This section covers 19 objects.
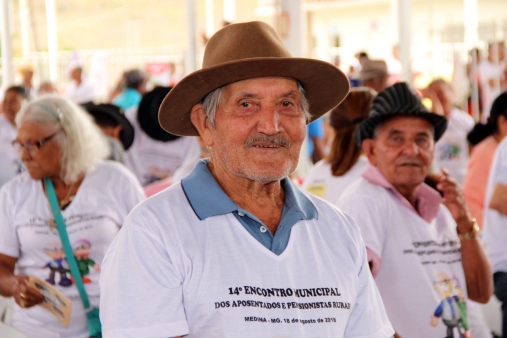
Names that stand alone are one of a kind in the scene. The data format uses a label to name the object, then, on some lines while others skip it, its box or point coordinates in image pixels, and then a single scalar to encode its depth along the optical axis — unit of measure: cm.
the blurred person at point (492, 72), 952
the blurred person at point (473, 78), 927
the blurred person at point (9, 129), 769
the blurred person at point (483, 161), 561
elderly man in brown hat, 224
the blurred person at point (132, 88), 1068
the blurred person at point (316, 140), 852
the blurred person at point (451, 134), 733
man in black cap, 329
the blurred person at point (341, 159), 476
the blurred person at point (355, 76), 1142
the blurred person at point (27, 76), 1391
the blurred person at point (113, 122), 617
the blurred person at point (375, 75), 827
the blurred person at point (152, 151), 671
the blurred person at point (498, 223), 434
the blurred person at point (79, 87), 1448
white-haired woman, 381
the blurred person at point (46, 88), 1257
